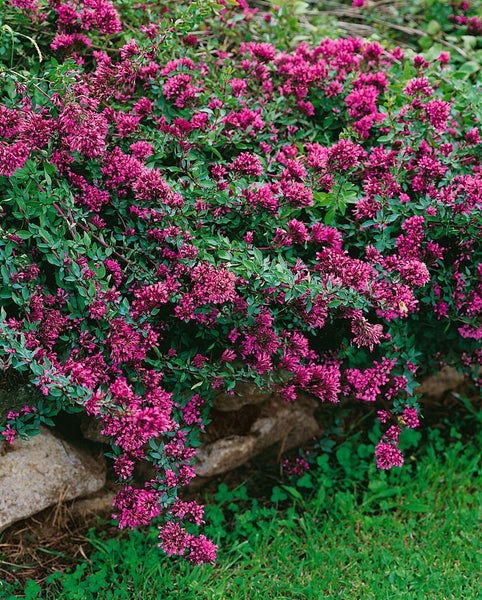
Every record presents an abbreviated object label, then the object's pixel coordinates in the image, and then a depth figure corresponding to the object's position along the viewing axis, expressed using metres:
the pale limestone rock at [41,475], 2.66
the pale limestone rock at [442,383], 3.67
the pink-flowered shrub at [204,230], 2.31
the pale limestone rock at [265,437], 3.10
